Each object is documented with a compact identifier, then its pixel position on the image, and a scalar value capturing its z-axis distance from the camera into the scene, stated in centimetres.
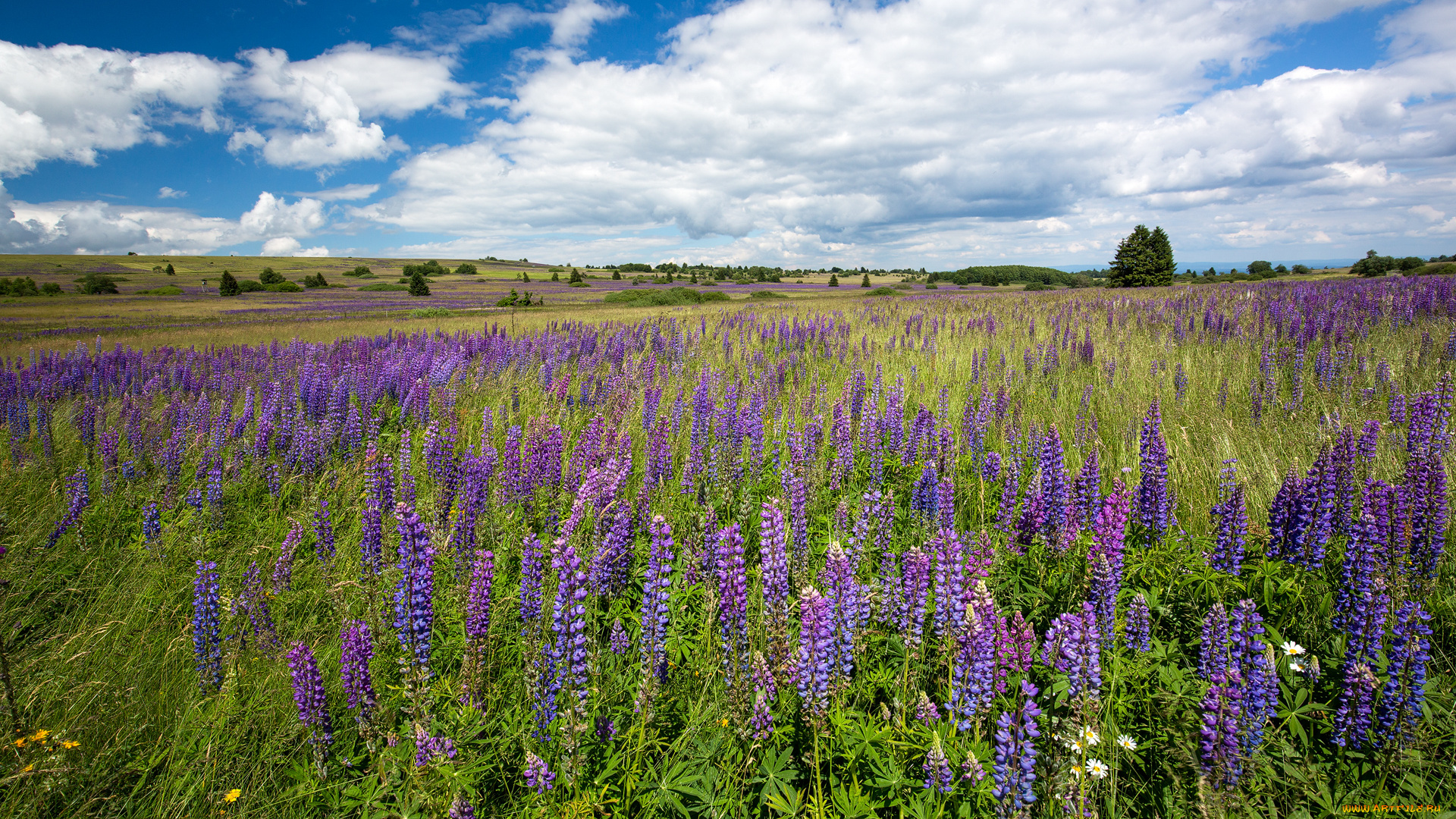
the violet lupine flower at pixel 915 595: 252
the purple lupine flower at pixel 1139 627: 254
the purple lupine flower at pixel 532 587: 272
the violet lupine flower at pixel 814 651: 216
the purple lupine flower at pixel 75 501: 434
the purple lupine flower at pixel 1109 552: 254
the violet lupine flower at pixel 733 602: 238
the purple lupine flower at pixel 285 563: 333
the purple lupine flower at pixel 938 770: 191
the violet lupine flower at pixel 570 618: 220
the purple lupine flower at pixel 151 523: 409
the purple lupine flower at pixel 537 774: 207
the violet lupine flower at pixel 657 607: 238
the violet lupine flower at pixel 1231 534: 305
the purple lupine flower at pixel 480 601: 256
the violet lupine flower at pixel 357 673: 244
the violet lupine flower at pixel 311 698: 239
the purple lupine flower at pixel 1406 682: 202
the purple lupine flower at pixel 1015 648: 222
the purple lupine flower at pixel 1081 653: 204
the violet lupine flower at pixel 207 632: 289
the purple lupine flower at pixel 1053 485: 356
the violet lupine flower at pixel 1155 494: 338
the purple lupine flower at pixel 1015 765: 182
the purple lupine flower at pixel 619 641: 285
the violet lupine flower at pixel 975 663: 211
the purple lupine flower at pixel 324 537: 379
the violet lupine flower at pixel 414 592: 270
